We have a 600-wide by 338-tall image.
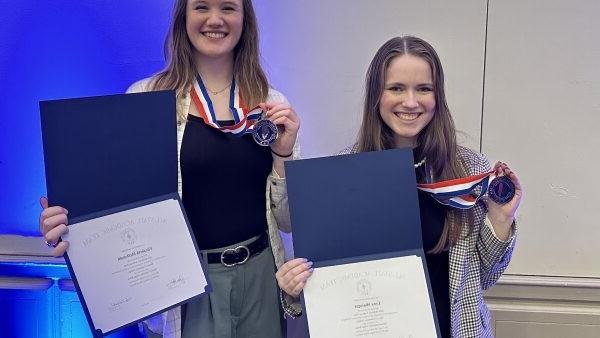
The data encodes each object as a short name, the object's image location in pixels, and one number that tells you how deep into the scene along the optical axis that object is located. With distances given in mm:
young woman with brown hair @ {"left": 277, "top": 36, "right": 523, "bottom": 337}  1358
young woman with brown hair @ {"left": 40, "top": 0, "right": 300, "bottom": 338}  1397
